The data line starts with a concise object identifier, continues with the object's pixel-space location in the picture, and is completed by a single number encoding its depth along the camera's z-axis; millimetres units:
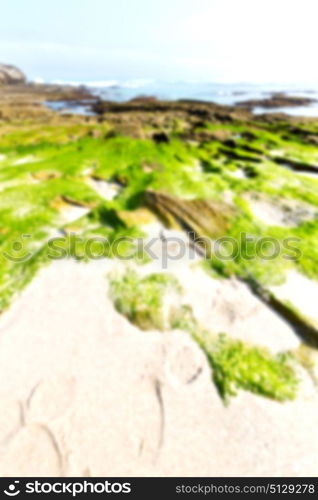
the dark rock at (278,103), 53172
